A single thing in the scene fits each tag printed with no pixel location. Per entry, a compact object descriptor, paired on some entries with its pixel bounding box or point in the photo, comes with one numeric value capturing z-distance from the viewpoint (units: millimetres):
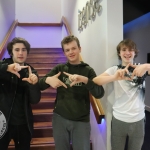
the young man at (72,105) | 1527
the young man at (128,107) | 1554
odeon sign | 2078
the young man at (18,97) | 1494
